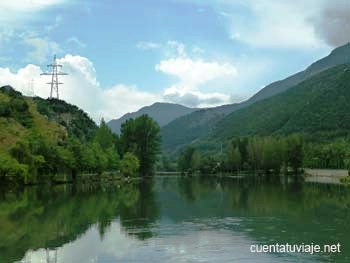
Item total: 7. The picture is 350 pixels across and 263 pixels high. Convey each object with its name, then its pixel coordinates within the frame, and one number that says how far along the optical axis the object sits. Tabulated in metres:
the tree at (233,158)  141.00
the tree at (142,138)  113.00
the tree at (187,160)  169.12
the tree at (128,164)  103.53
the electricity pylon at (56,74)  108.03
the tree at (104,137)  113.50
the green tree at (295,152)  124.31
